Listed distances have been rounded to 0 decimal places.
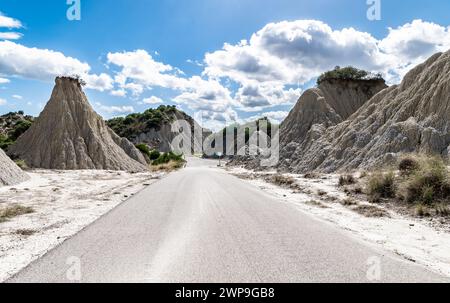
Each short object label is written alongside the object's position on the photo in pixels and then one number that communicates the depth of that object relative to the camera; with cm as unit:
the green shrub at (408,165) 1616
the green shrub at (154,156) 7579
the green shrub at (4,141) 5359
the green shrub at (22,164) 3488
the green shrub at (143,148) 6584
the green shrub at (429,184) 1320
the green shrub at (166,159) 6681
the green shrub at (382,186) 1575
